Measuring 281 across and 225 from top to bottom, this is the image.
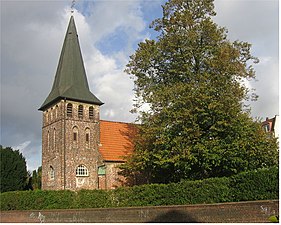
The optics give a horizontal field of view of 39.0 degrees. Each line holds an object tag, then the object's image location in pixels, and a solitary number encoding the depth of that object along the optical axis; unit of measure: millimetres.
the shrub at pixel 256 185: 18578
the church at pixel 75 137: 35812
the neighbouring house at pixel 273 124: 54872
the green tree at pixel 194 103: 23906
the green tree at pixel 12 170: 42544
